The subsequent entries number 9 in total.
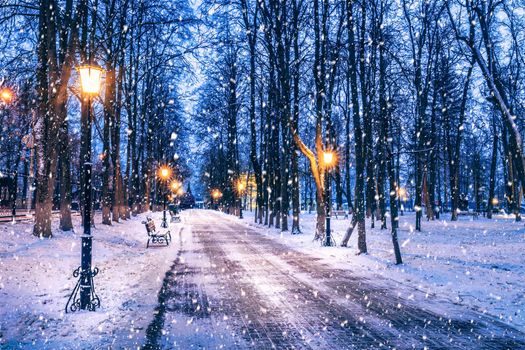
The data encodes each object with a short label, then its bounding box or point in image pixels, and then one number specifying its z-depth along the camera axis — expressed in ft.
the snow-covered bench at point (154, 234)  55.26
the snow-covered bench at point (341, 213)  129.31
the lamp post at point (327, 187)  55.26
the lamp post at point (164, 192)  89.85
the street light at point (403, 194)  234.83
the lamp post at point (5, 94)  86.70
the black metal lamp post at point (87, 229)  23.53
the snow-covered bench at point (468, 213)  127.03
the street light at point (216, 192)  243.60
